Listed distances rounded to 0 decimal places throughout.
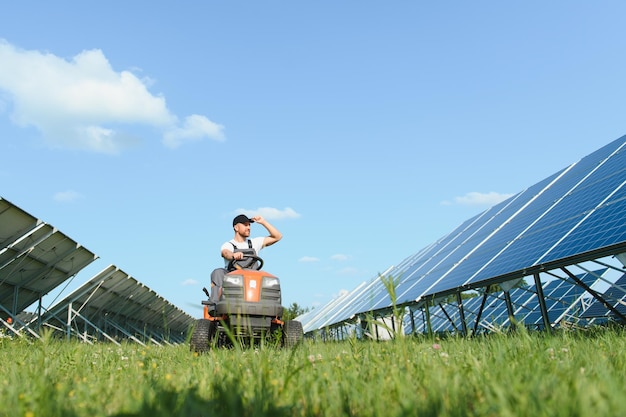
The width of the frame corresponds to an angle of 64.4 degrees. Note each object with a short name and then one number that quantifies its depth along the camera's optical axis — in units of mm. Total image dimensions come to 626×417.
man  6145
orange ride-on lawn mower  5734
